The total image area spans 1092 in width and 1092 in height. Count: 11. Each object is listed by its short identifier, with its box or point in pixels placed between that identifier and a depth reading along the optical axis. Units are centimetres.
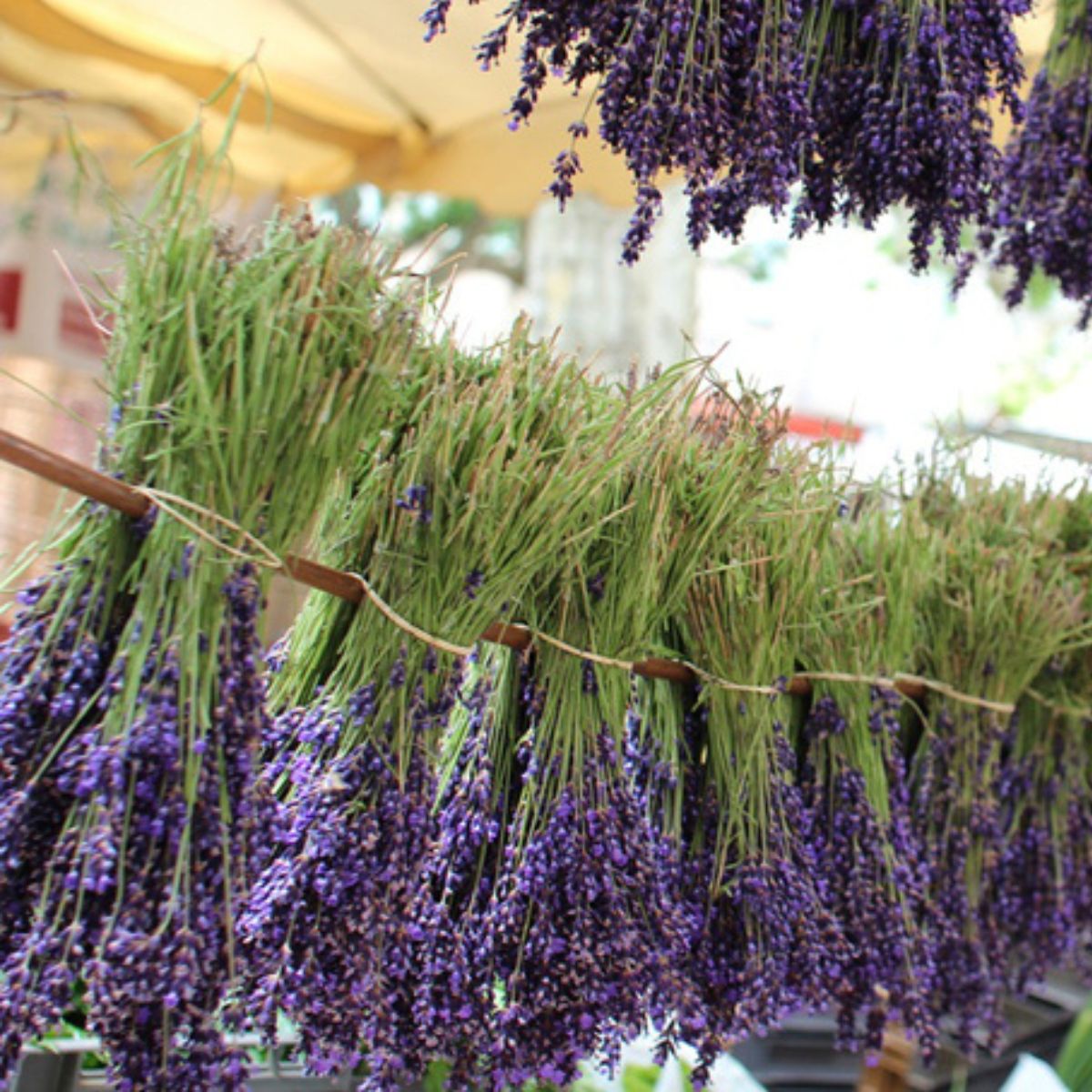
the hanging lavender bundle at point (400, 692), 113
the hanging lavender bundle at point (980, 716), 184
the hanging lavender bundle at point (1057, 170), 196
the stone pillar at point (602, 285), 666
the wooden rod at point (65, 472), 99
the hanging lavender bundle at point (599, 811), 125
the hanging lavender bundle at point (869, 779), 162
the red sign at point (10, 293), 244
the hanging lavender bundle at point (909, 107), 129
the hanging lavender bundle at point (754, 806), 143
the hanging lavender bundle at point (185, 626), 96
